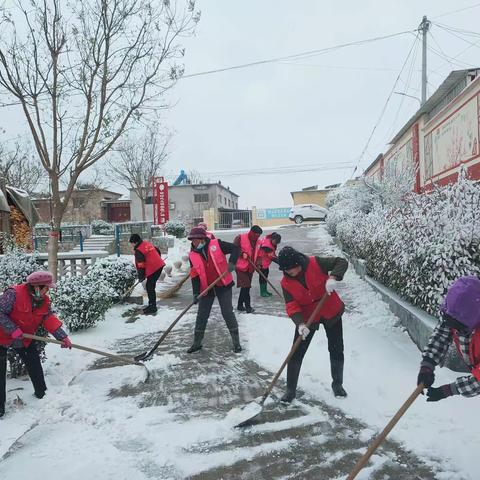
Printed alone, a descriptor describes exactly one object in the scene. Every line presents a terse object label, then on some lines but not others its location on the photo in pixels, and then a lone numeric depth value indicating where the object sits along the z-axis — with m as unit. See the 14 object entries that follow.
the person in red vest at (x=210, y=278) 5.45
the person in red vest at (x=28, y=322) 3.85
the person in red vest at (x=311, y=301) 3.70
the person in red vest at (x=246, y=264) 7.61
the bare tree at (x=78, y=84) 6.73
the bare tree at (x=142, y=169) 25.52
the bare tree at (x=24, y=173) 22.75
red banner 20.50
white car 29.16
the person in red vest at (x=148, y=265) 7.69
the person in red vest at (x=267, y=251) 8.25
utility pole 18.23
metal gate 36.25
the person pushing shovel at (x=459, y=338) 2.36
